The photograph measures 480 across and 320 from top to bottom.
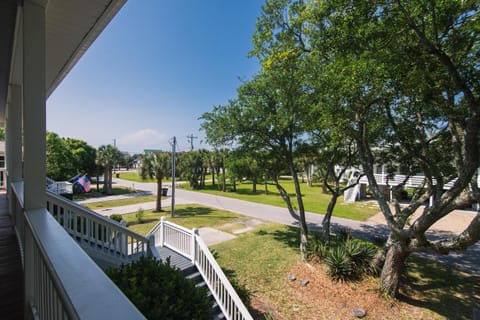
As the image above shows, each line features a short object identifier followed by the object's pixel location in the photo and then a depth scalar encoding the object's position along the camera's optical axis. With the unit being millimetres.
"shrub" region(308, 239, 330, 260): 7879
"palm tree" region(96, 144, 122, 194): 22609
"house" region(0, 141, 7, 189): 12404
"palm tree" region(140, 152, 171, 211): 15622
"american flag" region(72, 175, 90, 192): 21188
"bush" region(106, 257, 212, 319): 2758
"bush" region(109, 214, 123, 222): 8758
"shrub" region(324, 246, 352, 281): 6809
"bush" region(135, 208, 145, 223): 12863
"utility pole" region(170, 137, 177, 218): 14111
